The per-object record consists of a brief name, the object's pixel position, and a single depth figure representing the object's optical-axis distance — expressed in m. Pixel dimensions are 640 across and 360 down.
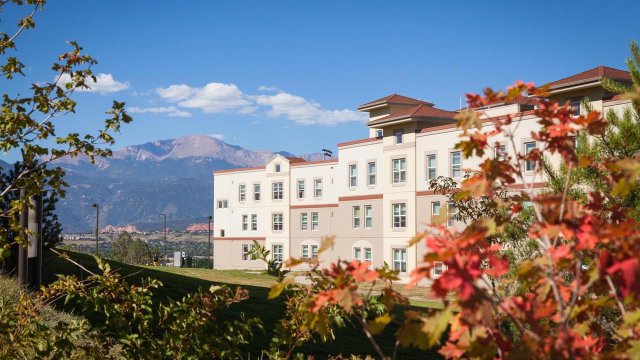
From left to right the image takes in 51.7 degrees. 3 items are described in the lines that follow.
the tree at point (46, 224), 13.63
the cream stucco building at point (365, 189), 37.56
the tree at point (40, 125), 7.89
